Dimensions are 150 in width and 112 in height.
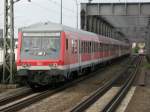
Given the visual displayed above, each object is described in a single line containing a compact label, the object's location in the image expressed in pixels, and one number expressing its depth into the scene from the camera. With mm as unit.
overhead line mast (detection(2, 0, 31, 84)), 21156
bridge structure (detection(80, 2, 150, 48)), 50375
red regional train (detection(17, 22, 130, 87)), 19359
